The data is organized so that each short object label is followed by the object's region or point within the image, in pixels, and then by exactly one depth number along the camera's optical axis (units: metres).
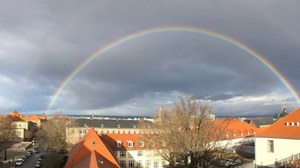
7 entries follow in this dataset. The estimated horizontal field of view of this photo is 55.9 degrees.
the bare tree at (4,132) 60.28
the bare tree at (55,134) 66.75
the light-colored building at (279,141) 37.31
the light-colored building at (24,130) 113.64
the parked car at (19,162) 62.58
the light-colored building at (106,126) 105.31
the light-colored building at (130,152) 67.12
